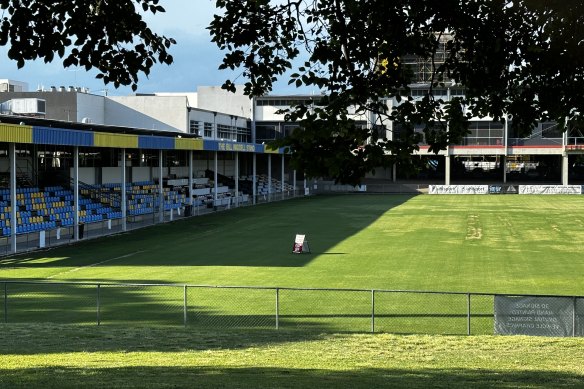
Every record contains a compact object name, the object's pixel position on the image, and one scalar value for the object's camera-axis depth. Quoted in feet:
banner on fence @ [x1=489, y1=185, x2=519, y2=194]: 339.77
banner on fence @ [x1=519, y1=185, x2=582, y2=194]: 330.13
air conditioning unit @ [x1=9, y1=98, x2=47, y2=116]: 214.90
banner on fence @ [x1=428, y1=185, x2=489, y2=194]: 338.66
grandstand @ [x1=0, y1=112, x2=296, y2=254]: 142.00
